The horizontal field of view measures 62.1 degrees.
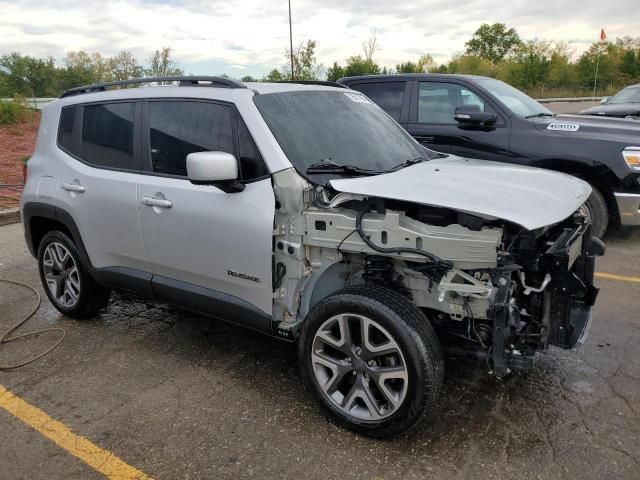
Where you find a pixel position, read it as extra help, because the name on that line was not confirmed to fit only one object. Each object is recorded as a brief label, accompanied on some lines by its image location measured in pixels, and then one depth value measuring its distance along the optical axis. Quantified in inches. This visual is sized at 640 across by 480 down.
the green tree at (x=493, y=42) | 2992.1
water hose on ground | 145.4
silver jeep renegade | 100.7
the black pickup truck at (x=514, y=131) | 222.8
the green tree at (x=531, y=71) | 1676.9
